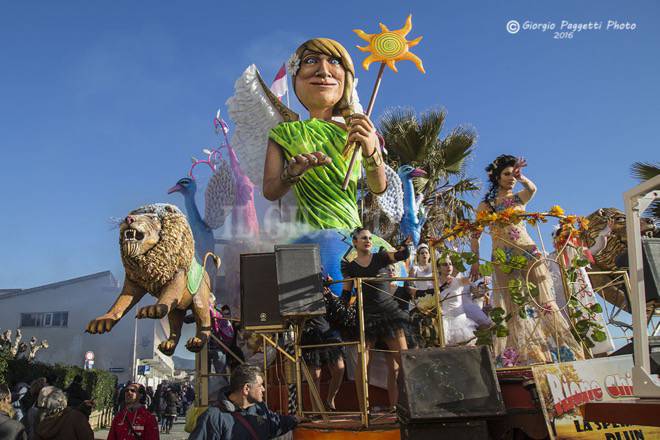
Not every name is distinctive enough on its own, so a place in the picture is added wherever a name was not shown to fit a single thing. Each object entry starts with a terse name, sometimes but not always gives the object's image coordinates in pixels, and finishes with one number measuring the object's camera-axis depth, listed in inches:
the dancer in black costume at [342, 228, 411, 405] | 205.9
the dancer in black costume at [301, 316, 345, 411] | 217.9
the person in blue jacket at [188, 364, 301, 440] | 132.3
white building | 1144.2
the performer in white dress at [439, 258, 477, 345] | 246.5
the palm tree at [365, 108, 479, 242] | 523.8
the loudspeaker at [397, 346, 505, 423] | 138.9
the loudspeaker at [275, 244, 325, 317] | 192.1
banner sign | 139.6
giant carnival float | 142.5
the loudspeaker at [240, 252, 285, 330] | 211.6
